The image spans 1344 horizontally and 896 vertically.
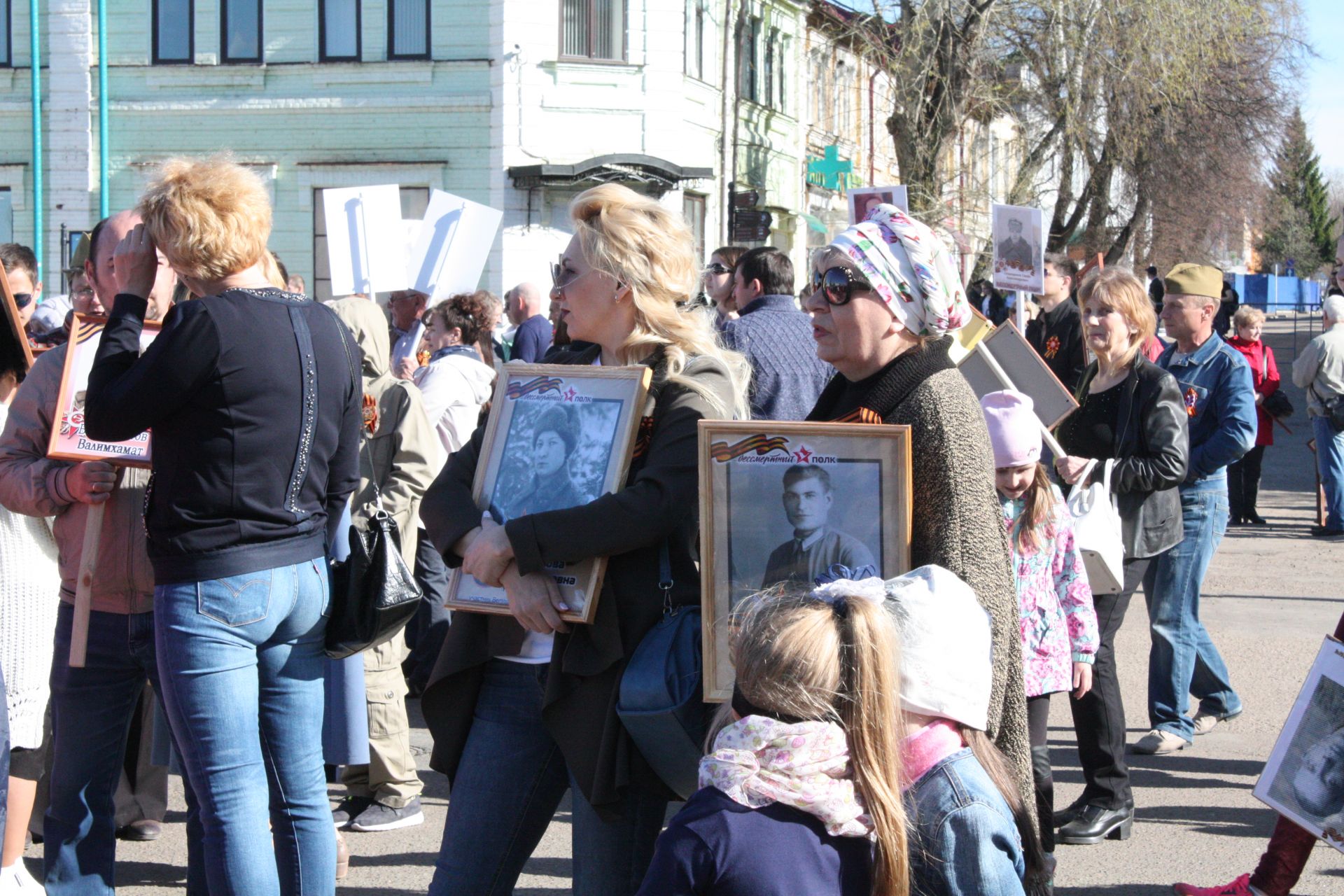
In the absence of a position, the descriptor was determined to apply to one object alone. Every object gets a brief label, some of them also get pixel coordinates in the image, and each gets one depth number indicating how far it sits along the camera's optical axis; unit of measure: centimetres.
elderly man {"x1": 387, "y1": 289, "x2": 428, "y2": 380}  713
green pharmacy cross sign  2998
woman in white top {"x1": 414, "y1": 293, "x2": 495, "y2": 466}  695
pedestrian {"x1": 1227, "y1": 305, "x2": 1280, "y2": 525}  1252
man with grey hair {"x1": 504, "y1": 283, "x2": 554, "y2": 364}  1027
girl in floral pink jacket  409
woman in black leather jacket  507
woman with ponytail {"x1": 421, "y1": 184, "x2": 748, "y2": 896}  291
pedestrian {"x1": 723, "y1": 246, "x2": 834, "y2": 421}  643
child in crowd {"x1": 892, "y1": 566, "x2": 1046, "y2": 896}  237
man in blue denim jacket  616
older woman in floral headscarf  260
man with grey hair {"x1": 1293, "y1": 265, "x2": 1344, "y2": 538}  1198
